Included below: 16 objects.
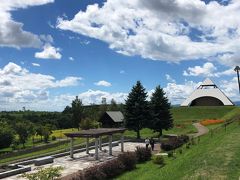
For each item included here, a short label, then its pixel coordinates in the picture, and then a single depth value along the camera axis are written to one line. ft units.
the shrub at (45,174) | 31.15
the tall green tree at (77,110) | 179.84
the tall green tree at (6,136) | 113.34
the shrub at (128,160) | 48.30
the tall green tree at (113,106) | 185.00
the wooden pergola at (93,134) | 57.99
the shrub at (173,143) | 66.08
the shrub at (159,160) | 51.10
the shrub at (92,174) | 38.58
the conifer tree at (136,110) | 93.41
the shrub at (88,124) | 123.47
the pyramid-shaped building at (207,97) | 198.30
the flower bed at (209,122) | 116.28
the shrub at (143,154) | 54.80
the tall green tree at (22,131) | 117.78
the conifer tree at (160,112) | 95.88
